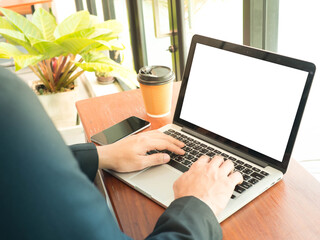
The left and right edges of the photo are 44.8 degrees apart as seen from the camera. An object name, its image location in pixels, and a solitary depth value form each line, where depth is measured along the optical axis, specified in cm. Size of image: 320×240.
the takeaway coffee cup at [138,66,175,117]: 113
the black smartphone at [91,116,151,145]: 106
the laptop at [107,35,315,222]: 79
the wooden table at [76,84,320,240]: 70
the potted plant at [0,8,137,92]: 172
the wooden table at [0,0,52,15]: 388
